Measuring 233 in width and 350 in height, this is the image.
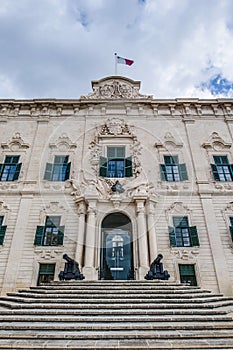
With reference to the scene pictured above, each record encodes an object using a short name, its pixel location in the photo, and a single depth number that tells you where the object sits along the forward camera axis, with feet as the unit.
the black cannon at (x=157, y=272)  30.19
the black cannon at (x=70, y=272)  30.35
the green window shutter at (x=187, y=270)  36.50
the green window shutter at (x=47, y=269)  36.32
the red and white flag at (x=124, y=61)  56.54
